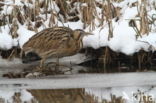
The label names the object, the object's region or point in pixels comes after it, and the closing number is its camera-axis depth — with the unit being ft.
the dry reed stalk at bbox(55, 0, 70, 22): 64.23
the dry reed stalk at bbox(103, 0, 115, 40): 61.00
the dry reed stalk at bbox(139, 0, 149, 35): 58.59
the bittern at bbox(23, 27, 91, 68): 56.65
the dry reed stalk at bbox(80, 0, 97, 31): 61.36
